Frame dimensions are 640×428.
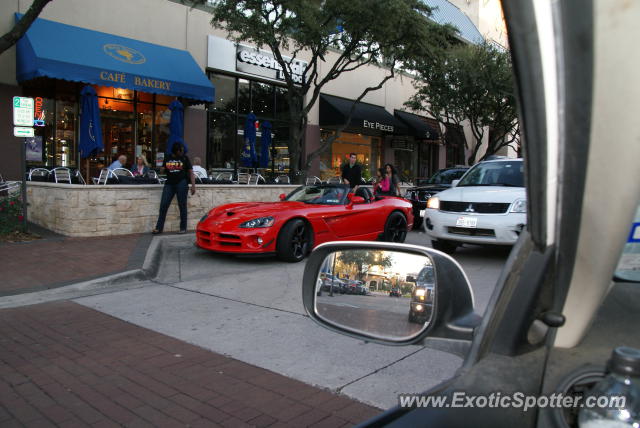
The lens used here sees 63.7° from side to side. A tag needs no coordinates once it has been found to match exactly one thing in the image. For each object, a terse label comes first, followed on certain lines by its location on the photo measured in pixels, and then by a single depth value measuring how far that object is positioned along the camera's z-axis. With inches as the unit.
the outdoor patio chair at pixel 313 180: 738.3
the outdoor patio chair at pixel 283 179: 668.1
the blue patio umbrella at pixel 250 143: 653.3
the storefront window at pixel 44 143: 540.0
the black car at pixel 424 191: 492.4
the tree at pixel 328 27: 524.7
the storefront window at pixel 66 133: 566.9
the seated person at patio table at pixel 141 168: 528.1
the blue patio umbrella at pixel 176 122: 538.9
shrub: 359.6
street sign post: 350.9
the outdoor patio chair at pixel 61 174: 480.1
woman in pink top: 454.3
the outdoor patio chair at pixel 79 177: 502.9
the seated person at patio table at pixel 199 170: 517.3
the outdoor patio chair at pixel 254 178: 663.0
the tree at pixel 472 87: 830.5
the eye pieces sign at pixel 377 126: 820.0
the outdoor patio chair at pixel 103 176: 445.4
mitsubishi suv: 296.0
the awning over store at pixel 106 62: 478.3
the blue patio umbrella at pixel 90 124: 482.0
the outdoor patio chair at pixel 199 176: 492.6
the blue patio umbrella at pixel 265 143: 692.7
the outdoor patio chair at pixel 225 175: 655.6
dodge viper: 307.1
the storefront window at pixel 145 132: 635.5
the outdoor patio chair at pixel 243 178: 658.8
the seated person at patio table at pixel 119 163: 512.4
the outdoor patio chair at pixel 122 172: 502.9
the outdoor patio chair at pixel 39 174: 482.6
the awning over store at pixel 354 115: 800.3
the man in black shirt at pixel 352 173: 484.1
